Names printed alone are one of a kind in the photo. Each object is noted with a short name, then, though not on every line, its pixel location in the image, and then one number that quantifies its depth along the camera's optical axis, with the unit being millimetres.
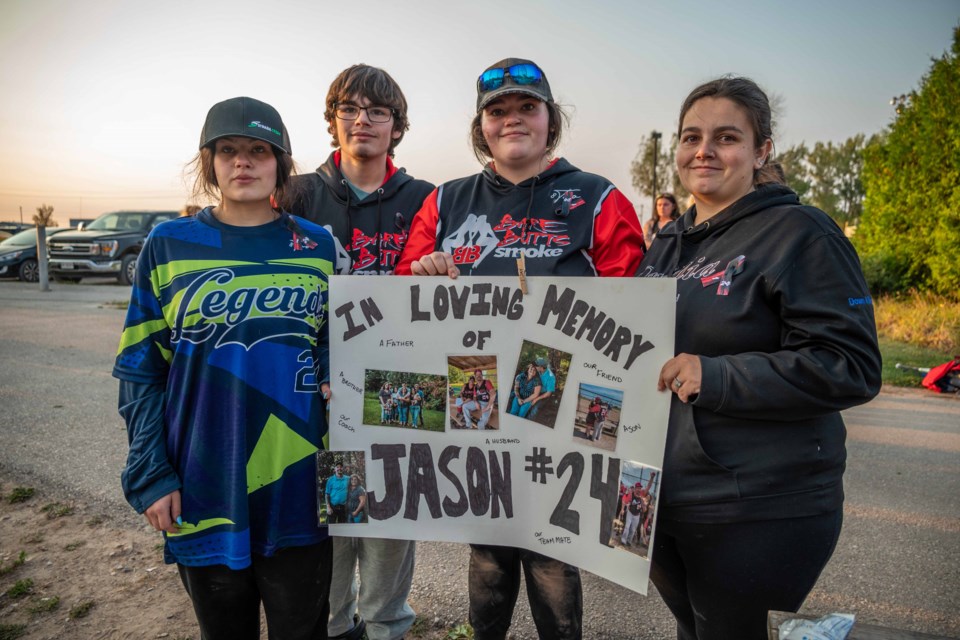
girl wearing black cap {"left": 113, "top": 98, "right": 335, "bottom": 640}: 1868
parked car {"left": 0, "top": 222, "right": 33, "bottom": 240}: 29955
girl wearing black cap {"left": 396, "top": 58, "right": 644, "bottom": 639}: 2121
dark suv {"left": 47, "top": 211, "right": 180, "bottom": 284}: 17822
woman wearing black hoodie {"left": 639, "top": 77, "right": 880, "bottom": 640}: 1562
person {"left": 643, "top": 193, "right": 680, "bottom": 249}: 9992
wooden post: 15680
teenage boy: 2559
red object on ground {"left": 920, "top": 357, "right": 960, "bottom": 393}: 7246
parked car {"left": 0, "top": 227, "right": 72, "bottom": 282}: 18375
